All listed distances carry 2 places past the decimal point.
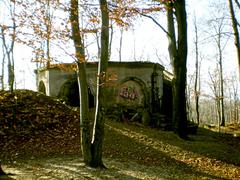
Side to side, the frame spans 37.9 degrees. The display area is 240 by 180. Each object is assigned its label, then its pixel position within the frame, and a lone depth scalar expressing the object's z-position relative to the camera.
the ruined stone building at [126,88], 18.73
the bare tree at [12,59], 17.85
